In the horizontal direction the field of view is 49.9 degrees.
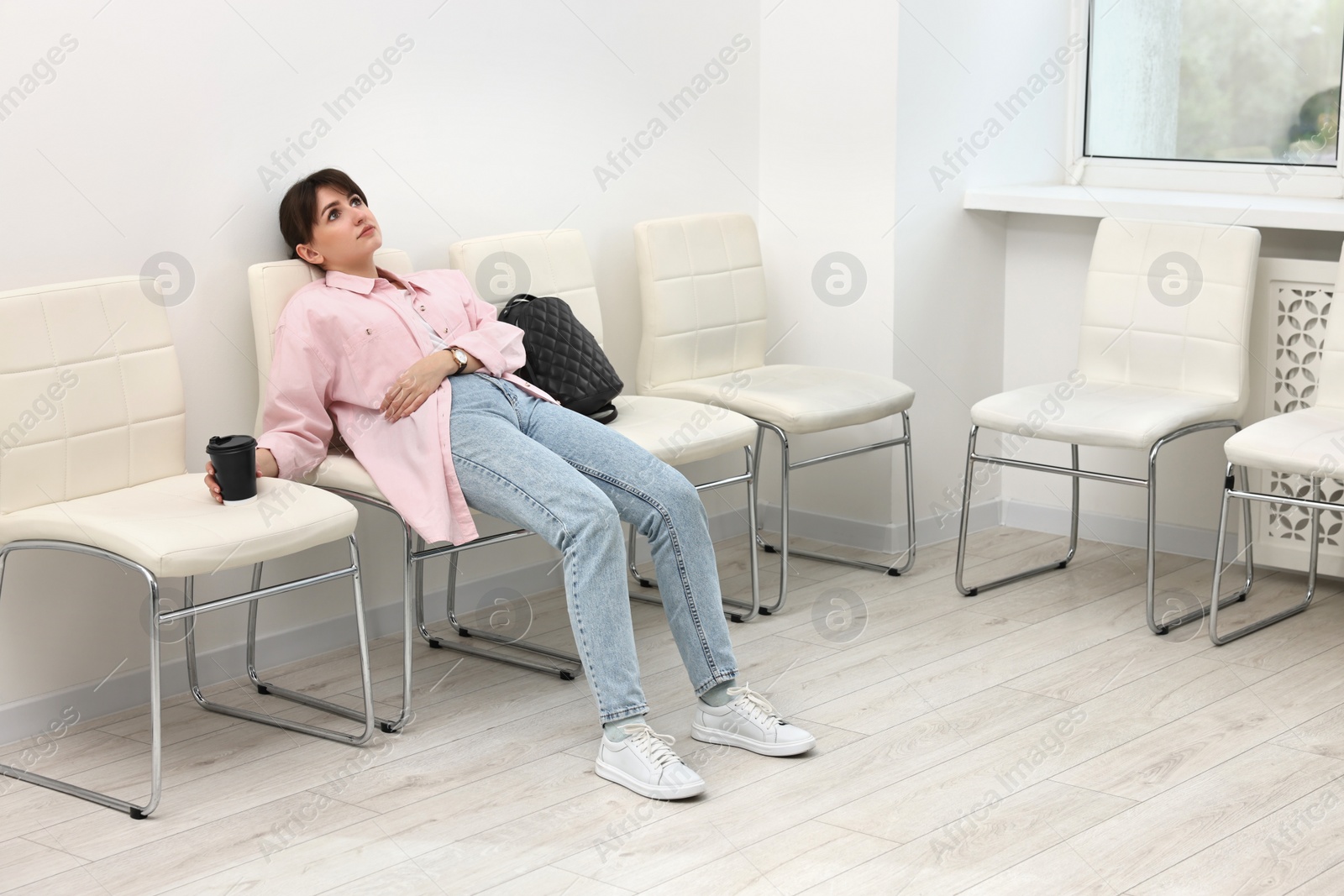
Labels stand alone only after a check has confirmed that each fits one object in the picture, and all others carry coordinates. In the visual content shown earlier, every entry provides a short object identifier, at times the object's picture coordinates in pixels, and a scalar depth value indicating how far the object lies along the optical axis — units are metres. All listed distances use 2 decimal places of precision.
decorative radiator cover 3.24
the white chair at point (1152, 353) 3.06
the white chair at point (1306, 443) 2.71
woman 2.38
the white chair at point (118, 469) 2.24
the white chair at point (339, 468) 2.59
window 3.47
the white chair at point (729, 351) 3.24
